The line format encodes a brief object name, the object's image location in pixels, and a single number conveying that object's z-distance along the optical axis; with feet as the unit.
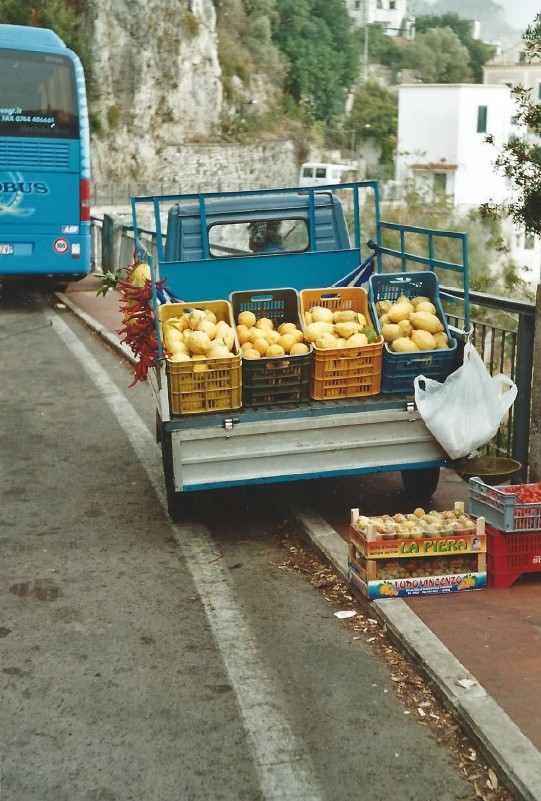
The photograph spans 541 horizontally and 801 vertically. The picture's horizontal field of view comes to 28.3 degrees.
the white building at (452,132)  222.28
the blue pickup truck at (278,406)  21.91
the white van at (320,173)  206.80
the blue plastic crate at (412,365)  22.81
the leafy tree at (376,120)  260.42
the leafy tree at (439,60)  349.82
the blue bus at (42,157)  57.72
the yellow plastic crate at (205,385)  21.93
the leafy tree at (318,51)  270.26
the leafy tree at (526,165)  21.39
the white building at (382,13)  472.44
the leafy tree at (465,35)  357.61
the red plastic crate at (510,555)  19.06
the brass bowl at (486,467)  22.67
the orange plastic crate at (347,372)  22.62
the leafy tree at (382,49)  375.04
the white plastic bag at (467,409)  22.35
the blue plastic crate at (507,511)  18.81
